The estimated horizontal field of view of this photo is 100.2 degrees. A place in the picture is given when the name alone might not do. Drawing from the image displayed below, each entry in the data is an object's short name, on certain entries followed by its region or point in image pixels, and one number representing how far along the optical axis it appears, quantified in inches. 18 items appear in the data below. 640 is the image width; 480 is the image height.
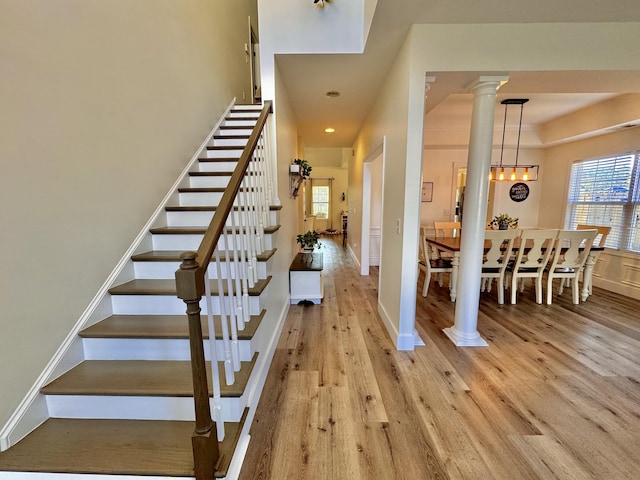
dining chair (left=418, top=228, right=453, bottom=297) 149.6
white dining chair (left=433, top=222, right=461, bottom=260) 187.0
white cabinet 133.4
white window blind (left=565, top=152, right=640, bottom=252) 151.6
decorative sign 214.4
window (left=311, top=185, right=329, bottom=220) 480.7
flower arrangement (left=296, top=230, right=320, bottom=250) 152.8
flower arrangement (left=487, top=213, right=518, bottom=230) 165.5
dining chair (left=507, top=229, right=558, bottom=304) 131.5
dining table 140.5
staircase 45.6
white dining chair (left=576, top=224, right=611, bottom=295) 143.8
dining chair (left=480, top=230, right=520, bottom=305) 130.9
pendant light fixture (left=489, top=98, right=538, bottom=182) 152.7
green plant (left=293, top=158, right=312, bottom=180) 140.6
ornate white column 89.4
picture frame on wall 218.5
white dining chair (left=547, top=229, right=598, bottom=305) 132.0
